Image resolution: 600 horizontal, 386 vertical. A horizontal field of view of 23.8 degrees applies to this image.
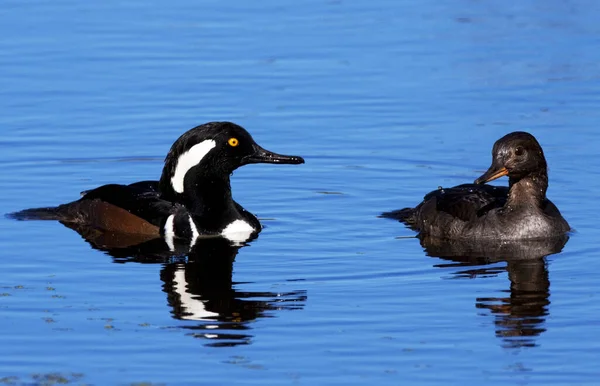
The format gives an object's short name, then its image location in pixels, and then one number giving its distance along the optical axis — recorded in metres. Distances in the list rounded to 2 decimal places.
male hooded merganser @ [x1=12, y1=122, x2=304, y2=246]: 15.09
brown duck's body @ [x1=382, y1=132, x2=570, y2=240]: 14.52
